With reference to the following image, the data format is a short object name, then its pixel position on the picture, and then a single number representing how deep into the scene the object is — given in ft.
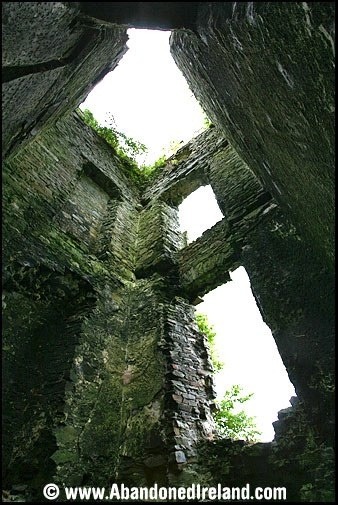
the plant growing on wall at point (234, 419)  28.02
